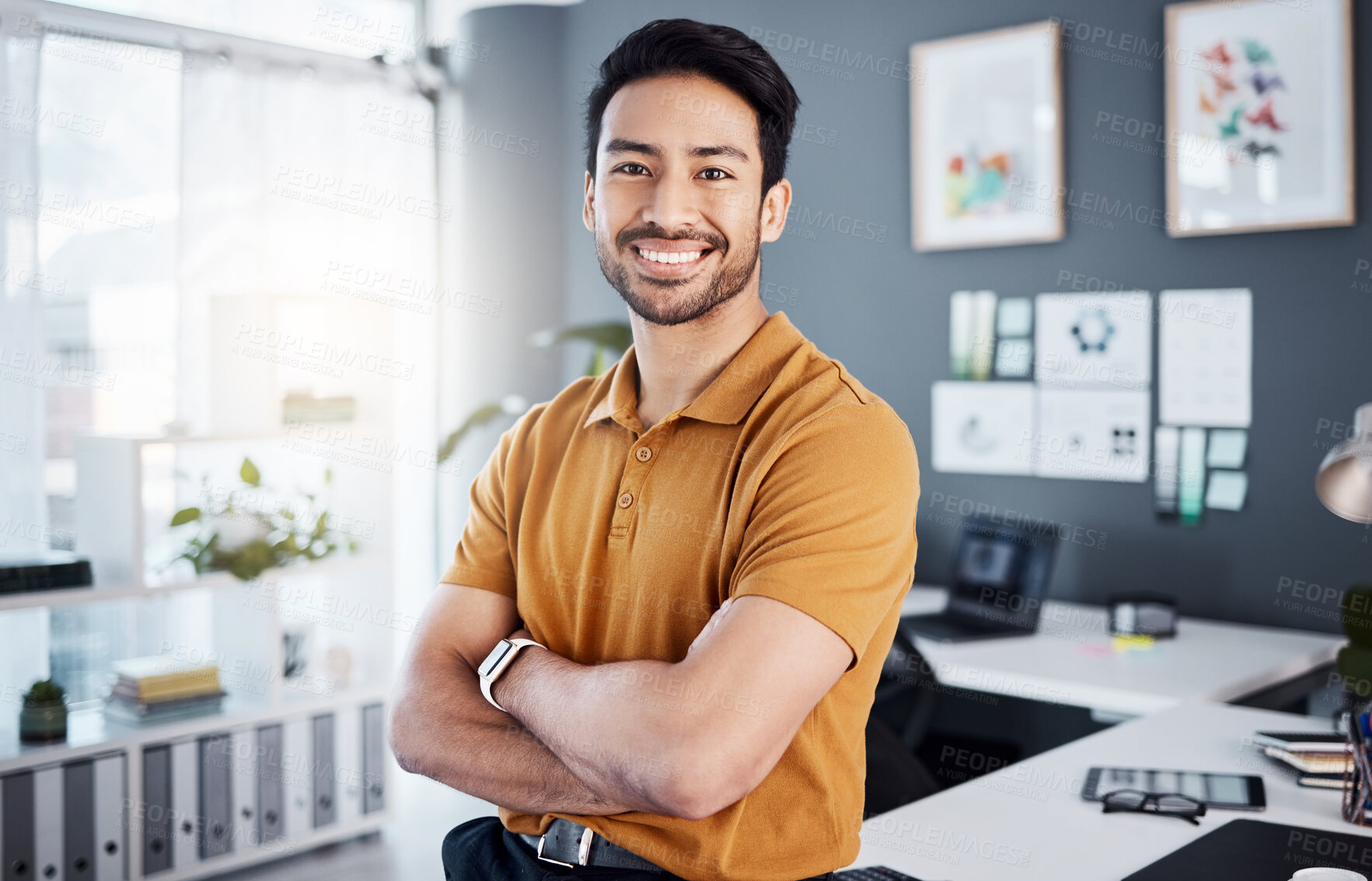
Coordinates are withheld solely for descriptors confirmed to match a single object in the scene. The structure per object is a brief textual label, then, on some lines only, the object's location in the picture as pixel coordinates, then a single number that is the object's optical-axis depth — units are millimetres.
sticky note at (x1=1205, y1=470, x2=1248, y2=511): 3307
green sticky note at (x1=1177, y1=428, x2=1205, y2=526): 3367
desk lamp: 1922
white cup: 1458
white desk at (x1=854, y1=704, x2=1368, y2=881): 1658
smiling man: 1252
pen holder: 1812
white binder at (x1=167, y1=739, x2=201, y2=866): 3318
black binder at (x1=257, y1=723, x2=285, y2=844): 3512
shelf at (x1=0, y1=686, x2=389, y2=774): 3080
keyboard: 1596
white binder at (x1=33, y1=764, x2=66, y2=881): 3053
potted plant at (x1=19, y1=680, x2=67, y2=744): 3131
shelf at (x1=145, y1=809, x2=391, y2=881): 3354
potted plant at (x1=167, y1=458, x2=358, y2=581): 3455
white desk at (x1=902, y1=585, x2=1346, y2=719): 2680
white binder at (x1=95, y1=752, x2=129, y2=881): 3168
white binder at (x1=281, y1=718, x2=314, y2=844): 3572
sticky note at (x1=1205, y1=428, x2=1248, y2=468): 3303
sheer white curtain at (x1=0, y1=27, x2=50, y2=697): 3598
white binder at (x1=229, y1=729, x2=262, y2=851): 3445
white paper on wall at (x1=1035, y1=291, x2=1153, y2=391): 3453
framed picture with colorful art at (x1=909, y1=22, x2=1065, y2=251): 3576
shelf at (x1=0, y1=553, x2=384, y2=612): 3057
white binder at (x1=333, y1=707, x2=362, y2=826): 3693
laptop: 3289
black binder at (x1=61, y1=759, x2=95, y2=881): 3109
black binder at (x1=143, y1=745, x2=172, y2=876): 3264
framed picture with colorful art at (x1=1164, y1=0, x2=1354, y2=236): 3100
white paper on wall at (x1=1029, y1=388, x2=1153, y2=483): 3469
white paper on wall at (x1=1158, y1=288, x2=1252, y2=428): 3289
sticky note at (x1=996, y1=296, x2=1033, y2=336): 3664
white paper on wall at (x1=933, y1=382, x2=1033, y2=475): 3705
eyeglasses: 1812
